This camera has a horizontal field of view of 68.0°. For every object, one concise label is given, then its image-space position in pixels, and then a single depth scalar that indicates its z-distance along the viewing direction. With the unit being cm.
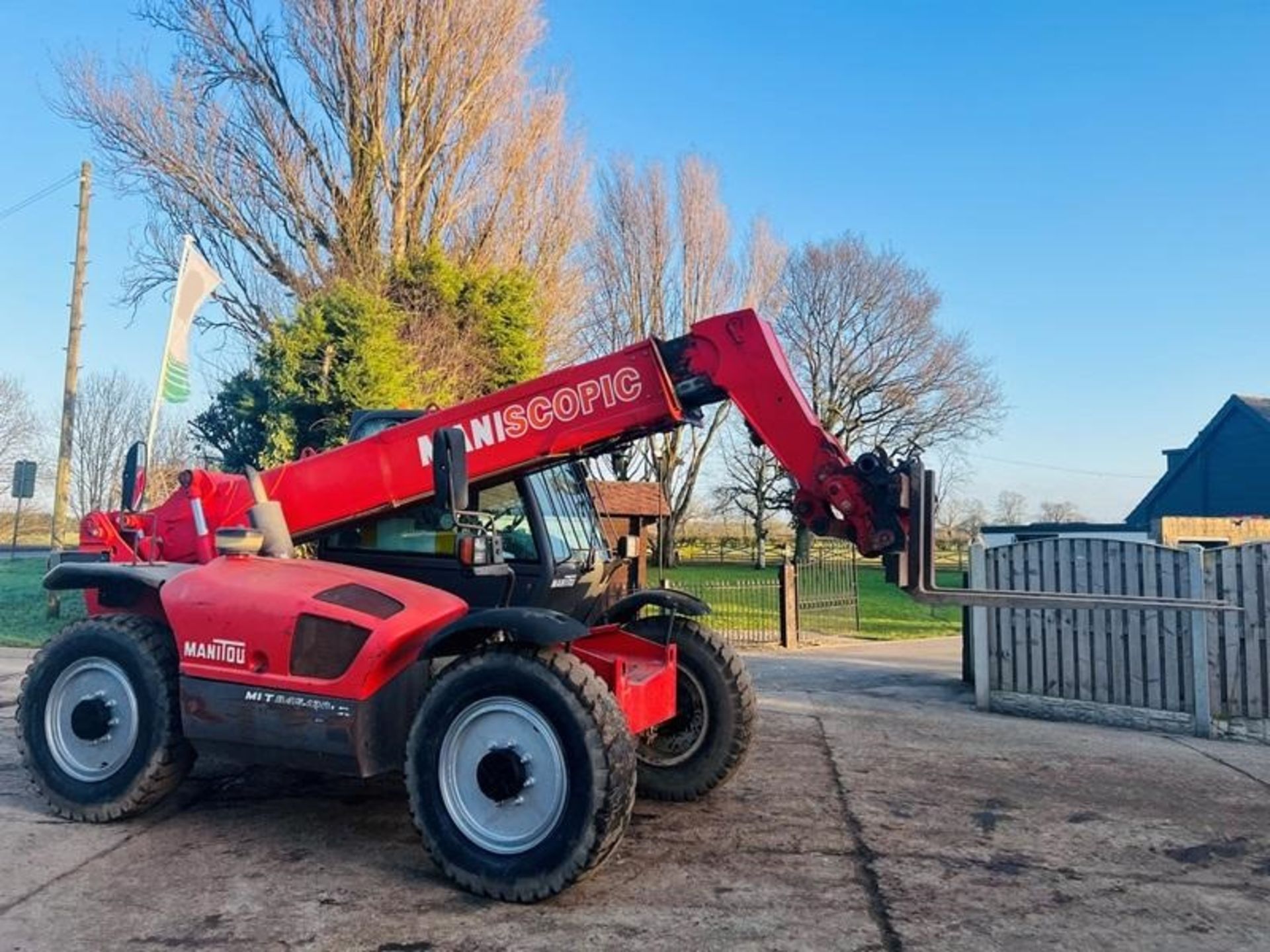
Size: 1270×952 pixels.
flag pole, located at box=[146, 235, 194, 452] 681
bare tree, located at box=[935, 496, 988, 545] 4562
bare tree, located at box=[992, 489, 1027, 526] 6319
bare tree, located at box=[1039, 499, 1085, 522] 5816
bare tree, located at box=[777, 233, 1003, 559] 3697
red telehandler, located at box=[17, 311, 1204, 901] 438
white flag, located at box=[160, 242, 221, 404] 766
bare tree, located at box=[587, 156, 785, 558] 3366
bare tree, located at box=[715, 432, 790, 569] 3947
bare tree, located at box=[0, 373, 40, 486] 4056
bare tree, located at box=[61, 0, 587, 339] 1822
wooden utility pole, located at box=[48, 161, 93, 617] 1723
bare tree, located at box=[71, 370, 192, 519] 3938
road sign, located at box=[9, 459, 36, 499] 1903
